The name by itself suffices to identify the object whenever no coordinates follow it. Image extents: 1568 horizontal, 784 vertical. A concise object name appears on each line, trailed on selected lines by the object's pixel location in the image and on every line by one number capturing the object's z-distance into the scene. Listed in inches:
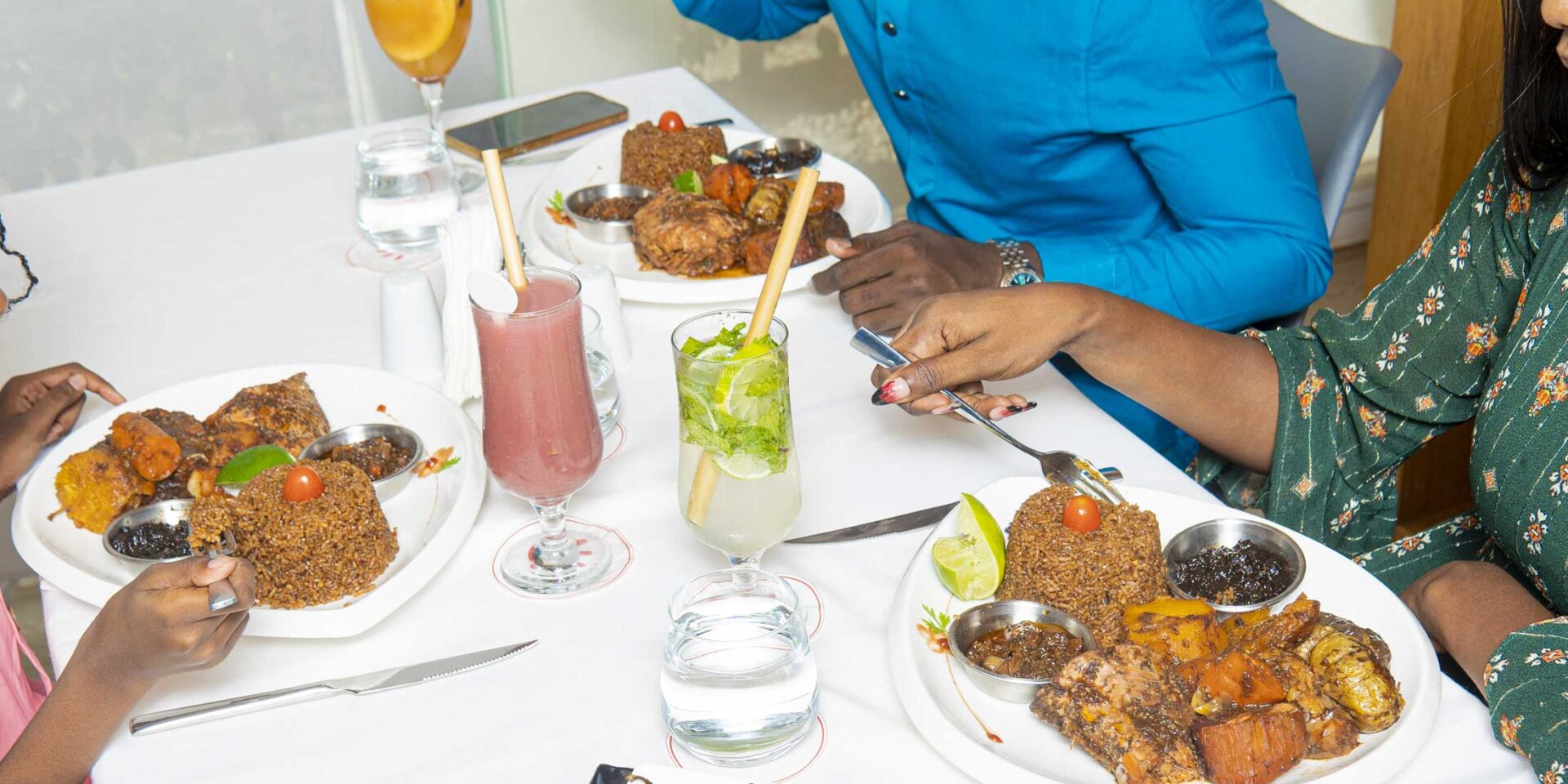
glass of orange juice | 73.4
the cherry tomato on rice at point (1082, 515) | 43.1
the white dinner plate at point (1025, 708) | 36.5
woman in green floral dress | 49.1
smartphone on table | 84.4
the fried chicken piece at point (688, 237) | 67.2
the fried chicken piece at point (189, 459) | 51.4
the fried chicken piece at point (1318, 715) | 36.5
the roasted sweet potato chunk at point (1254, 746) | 35.6
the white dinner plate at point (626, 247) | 66.1
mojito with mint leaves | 41.1
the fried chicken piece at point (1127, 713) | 35.9
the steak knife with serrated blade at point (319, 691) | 40.6
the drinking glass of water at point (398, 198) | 73.9
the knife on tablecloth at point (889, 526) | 48.6
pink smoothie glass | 44.3
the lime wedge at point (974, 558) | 44.0
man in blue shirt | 67.8
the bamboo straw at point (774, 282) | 41.6
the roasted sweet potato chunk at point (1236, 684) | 37.6
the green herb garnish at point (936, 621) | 42.6
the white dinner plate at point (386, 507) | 44.0
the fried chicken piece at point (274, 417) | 53.9
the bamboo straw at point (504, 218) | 43.9
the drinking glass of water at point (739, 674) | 37.1
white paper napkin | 57.1
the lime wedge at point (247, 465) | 50.9
